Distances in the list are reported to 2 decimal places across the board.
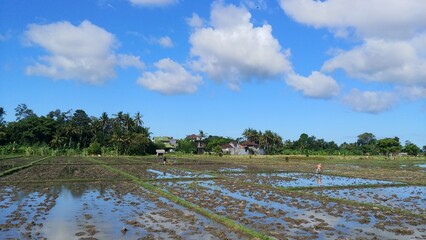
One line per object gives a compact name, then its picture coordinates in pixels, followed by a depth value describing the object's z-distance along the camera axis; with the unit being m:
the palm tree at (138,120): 79.27
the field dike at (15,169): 24.24
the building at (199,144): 93.15
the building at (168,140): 92.22
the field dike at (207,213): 9.03
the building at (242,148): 91.04
